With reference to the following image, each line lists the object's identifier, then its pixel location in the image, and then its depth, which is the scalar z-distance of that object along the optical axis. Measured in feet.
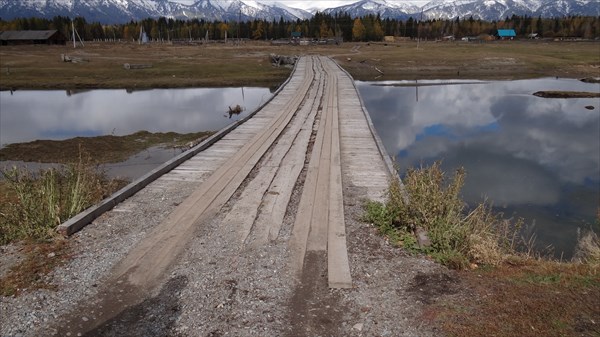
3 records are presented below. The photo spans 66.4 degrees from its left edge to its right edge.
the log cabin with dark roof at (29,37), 355.77
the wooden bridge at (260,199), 21.90
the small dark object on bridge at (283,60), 196.71
